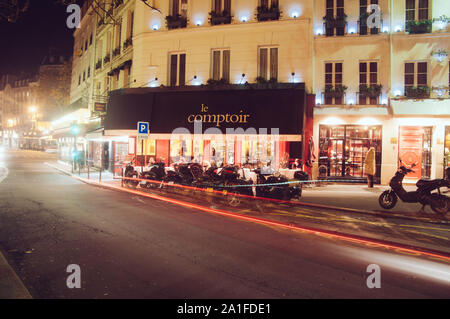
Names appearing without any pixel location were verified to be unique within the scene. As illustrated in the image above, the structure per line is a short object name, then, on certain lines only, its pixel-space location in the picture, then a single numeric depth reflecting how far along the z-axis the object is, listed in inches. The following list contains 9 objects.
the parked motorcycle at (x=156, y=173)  573.6
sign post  571.8
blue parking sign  571.3
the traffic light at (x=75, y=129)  855.1
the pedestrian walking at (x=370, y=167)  595.8
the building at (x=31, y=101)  1858.1
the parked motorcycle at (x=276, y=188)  440.5
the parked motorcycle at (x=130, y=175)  612.1
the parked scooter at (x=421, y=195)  359.3
